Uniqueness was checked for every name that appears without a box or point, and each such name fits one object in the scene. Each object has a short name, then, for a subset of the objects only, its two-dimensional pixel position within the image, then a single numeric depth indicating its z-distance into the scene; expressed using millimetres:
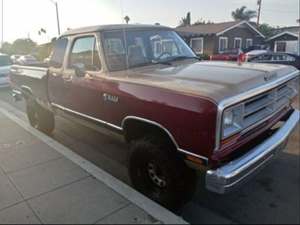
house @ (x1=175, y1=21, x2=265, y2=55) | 22089
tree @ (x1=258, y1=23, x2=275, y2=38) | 29948
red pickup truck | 2027
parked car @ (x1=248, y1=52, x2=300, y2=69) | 11422
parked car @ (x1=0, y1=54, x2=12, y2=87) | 9615
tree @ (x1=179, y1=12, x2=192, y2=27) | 39113
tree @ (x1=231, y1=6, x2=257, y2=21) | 43613
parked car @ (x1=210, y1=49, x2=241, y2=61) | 12801
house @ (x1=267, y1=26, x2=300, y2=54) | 22370
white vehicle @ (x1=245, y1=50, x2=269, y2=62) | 10856
